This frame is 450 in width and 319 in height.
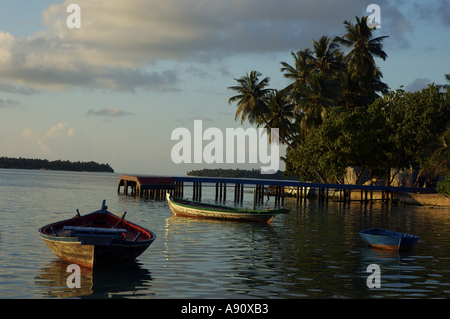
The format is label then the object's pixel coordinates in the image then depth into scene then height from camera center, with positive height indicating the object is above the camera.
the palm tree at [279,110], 58.53 +8.09
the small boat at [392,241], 17.19 -2.84
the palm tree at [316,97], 54.22 +9.25
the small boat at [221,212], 26.14 -2.71
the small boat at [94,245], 12.16 -2.31
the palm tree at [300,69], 60.47 +14.40
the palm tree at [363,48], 57.06 +16.37
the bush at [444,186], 39.91 -1.42
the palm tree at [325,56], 60.25 +16.10
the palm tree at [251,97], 55.88 +9.47
